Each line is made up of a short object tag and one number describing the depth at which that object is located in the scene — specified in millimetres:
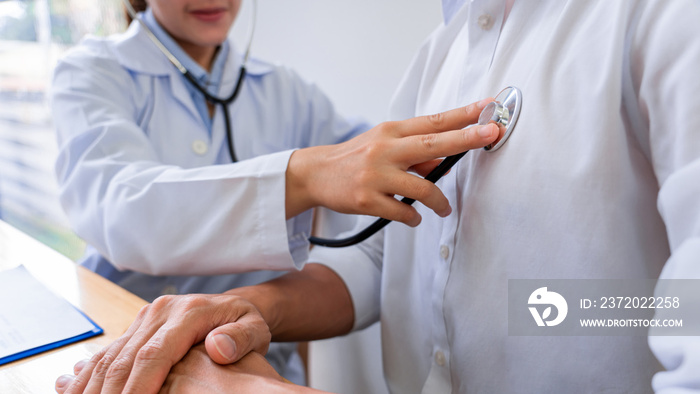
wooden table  618
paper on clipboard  669
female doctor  672
